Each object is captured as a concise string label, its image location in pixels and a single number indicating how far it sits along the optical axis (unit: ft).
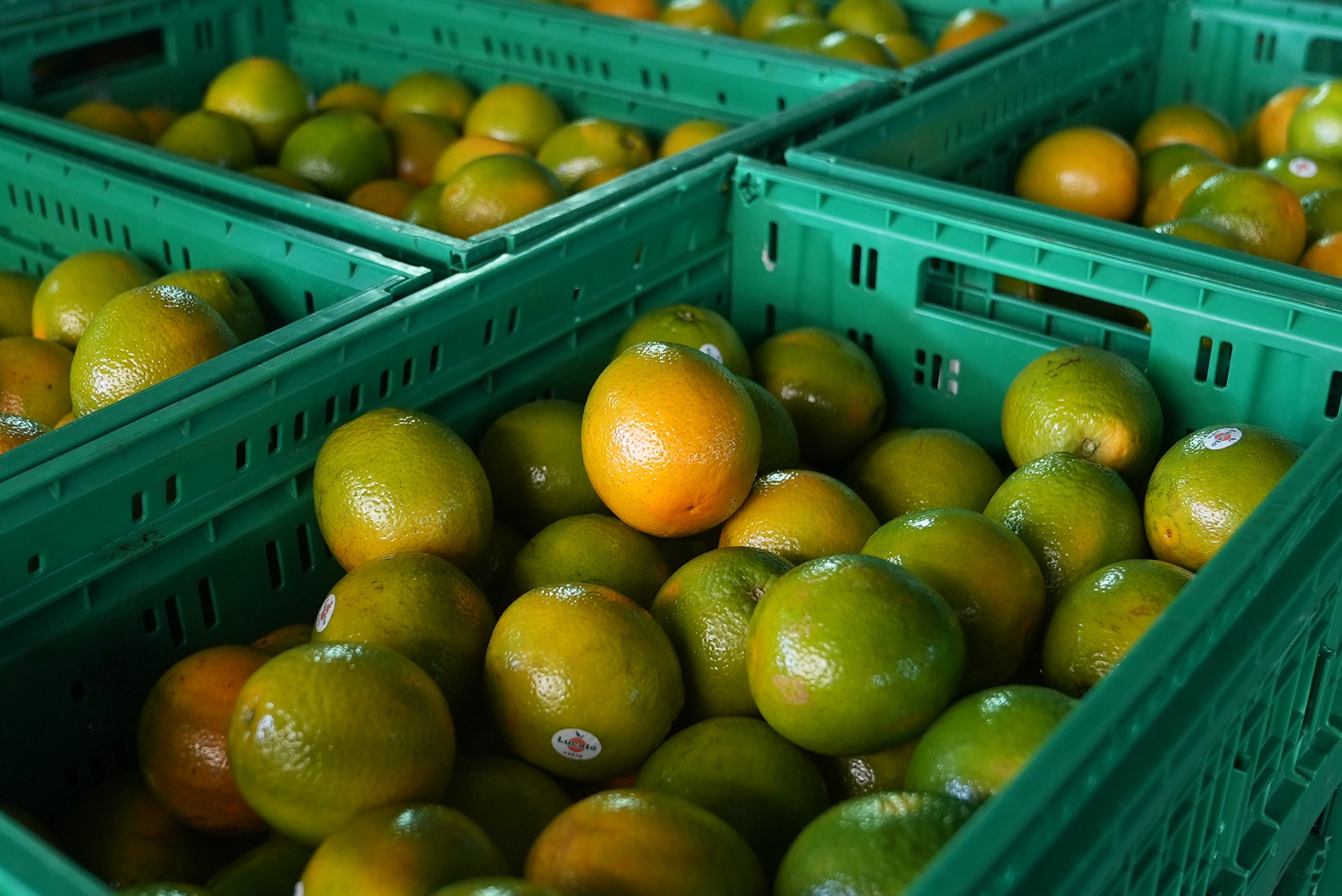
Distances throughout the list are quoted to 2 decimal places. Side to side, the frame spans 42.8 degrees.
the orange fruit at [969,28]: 4.33
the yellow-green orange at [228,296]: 2.77
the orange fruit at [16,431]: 2.48
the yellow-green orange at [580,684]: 2.16
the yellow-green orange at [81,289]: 2.94
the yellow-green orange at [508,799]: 2.07
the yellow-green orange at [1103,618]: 2.22
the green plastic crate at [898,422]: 1.78
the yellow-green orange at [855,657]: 2.05
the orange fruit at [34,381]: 2.80
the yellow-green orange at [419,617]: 2.22
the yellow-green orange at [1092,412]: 2.59
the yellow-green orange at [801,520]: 2.47
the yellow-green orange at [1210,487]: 2.38
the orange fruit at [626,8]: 4.67
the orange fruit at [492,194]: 3.14
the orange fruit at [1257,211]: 3.20
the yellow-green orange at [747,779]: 2.08
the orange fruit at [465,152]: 3.67
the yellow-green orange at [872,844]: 1.83
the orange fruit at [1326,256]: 3.22
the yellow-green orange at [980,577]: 2.26
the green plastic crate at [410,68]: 3.14
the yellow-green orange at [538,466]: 2.65
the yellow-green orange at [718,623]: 2.29
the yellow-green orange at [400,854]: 1.80
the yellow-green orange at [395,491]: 2.38
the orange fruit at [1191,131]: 3.98
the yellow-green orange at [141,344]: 2.55
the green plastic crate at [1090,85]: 3.34
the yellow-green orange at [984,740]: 1.96
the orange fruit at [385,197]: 3.51
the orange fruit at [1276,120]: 4.06
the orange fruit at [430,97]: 4.07
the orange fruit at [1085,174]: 3.65
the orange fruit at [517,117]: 3.87
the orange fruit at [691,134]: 3.59
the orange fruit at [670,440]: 2.41
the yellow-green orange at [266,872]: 2.00
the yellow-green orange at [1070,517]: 2.45
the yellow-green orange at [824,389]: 2.87
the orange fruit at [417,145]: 3.82
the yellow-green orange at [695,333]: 2.81
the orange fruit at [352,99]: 4.19
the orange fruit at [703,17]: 4.53
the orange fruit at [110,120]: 3.81
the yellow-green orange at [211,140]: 3.71
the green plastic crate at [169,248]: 2.35
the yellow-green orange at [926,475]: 2.68
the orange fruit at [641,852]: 1.84
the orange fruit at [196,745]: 2.17
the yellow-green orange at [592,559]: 2.46
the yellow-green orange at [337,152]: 3.65
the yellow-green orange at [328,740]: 1.95
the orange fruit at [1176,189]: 3.55
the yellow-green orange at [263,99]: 3.92
